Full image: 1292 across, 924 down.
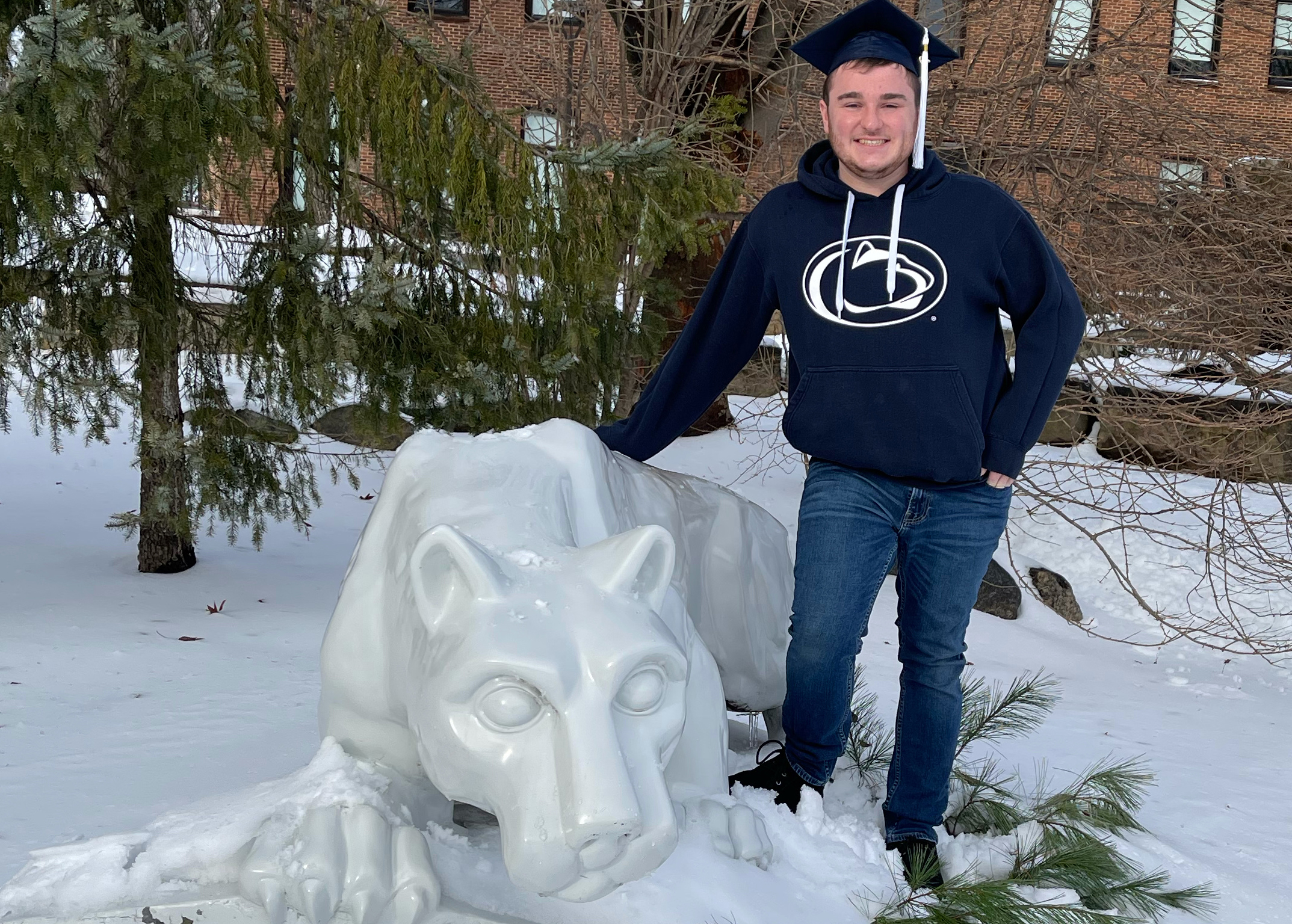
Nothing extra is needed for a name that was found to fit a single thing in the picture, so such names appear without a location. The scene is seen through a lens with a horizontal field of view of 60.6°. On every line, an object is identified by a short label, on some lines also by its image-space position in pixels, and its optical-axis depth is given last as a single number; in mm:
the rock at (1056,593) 8320
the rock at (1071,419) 7129
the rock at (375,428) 5004
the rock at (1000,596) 7805
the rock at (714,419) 9953
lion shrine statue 1723
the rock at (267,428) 5035
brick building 6738
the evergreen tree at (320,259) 4582
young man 2699
